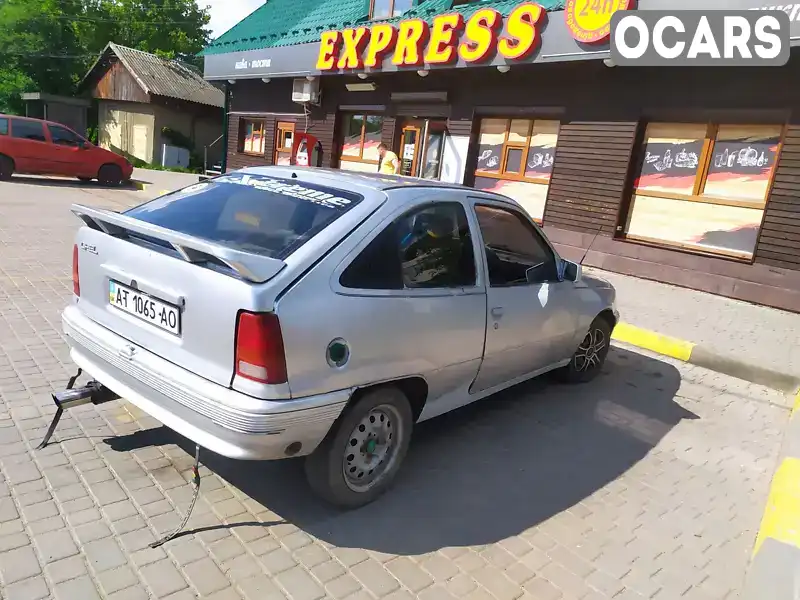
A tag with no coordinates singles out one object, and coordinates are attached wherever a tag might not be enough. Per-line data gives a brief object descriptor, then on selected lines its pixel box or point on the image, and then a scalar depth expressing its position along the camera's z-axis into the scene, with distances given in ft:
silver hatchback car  8.38
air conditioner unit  52.37
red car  50.90
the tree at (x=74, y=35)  114.52
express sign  33.73
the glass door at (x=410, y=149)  46.68
